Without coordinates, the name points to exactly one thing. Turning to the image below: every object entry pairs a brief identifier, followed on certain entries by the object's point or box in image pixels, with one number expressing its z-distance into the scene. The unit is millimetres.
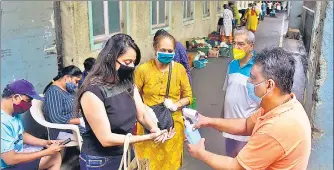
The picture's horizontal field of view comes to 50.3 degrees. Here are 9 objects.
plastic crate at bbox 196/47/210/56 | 10956
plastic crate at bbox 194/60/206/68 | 9547
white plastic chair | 3742
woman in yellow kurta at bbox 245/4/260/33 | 16141
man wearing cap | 2857
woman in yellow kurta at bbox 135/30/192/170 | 3152
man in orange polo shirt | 1886
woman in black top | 2158
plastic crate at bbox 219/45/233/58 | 11266
